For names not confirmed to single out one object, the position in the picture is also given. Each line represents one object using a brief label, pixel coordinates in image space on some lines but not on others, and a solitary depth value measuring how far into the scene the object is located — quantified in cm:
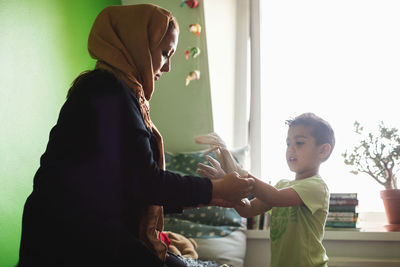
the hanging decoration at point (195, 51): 273
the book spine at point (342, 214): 233
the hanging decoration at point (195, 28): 271
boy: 166
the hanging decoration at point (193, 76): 273
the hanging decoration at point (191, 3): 273
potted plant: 233
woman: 111
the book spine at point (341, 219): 233
